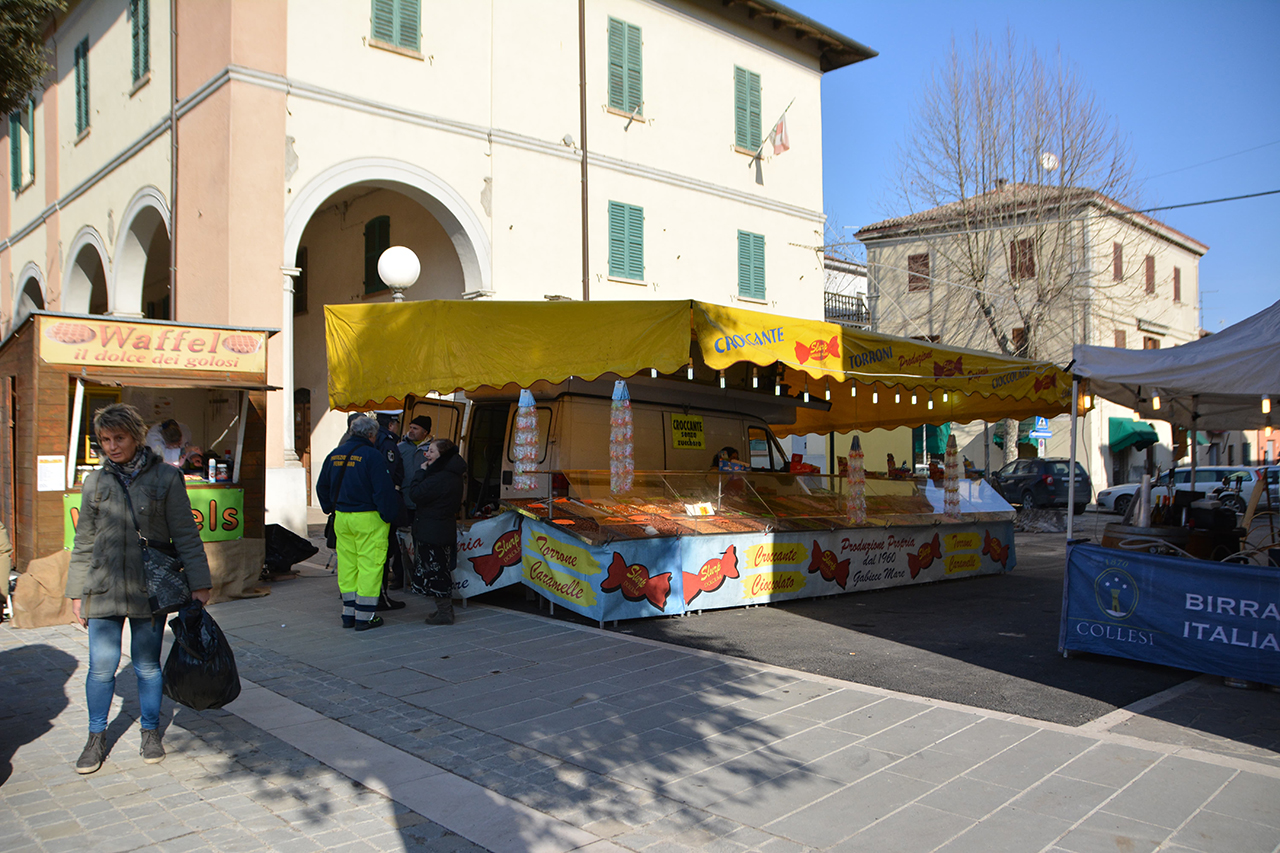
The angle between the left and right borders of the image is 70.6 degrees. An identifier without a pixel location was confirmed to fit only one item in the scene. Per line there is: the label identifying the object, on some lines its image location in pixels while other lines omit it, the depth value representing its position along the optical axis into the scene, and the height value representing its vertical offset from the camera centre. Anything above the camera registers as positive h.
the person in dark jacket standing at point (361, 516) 7.54 -0.62
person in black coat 7.99 -0.62
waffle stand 8.78 +0.30
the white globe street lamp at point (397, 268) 10.85 +2.10
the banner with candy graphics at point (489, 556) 8.52 -1.10
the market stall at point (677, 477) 7.72 -0.39
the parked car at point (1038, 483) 25.30 -1.35
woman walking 4.47 -0.58
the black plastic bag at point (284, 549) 10.77 -1.29
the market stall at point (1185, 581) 5.74 -0.99
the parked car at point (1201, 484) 19.14 -1.13
